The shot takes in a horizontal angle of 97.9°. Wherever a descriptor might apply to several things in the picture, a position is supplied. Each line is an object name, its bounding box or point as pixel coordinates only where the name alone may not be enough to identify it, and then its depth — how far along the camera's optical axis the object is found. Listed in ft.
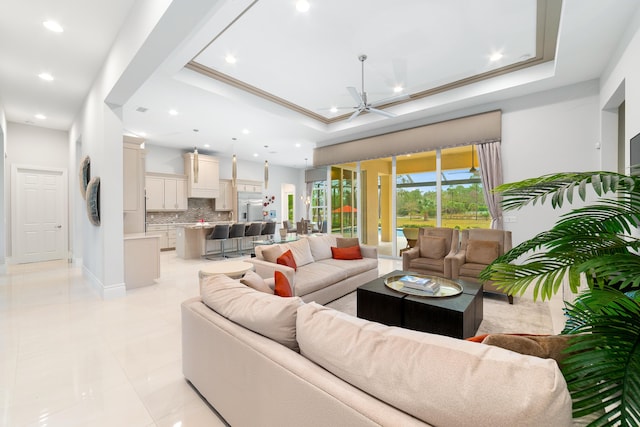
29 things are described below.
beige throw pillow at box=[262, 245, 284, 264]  11.41
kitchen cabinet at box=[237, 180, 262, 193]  31.75
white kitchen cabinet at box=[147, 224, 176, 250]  25.26
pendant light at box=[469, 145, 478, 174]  17.22
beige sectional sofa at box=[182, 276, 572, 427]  2.31
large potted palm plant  2.01
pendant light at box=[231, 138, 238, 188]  19.48
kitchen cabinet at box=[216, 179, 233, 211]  30.03
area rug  9.35
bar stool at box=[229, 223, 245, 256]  22.97
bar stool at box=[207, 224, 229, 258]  21.72
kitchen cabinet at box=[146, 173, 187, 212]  24.77
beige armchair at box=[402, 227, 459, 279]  13.75
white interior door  19.76
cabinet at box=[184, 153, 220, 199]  27.27
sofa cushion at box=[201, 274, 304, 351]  4.18
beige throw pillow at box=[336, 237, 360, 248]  14.58
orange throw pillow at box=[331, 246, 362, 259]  13.89
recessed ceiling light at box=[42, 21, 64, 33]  9.86
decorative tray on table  8.77
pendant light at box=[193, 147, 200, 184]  18.95
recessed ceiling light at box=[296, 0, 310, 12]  9.06
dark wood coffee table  7.66
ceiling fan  12.40
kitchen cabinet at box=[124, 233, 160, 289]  13.71
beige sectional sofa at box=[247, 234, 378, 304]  10.43
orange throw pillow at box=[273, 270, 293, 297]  6.65
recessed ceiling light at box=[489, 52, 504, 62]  12.44
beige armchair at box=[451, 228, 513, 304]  12.42
